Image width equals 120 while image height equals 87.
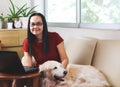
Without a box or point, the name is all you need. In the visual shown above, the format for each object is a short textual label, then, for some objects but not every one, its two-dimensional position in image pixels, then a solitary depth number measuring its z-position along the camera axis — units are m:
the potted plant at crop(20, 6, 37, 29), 3.79
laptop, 1.75
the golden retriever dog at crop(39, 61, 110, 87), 2.03
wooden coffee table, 1.74
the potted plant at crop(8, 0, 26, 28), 3.75
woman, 2.33
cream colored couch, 2.24
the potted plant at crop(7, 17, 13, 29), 3.69
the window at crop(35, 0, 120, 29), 2.86
